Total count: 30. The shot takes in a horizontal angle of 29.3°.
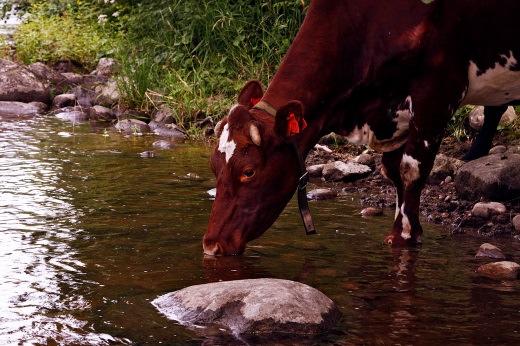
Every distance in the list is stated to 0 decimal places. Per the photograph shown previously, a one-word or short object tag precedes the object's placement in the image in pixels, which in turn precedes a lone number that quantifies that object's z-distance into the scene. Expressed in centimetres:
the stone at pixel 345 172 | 865
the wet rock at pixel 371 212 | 737
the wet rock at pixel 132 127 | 1170
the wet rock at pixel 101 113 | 1275
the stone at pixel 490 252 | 609
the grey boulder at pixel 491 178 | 731
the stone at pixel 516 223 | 679
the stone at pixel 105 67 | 1461
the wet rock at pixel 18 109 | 1317
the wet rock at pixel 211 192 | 800
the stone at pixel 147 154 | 998
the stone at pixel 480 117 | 904
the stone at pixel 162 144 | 1063
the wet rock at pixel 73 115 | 1280
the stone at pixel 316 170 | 895
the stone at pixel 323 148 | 970
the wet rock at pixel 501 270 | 561
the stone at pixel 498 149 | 850
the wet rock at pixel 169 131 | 1133
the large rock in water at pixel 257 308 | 451
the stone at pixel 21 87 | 1369
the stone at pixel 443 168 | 820
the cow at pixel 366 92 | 578
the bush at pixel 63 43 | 1567
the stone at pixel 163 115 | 1178
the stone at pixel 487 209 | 703
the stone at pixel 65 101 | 1360
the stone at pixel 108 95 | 1292
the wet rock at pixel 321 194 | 801
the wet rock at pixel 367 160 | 898
